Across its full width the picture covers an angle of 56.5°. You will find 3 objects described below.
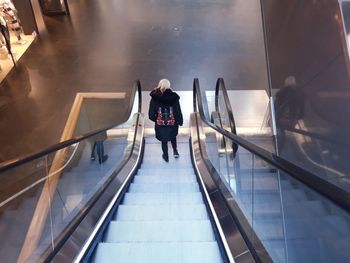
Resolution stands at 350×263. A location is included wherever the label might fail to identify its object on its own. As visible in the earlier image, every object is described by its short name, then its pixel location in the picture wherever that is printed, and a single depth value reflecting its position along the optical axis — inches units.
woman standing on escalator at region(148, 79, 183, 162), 191.9
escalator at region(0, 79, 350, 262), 62.3
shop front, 344.5
